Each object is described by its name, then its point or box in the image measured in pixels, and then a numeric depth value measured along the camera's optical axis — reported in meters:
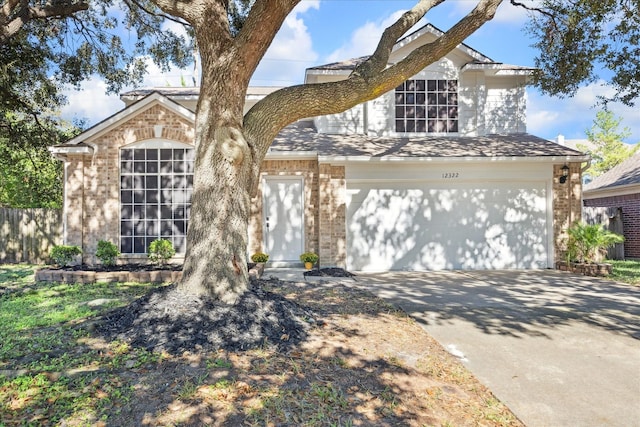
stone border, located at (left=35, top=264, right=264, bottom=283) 8.09
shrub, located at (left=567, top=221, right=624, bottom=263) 9.58
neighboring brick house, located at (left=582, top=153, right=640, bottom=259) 14.44
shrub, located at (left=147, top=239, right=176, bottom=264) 9.38
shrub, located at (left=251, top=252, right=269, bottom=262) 9.89
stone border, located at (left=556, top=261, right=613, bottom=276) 9.42
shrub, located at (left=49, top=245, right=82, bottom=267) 9.16
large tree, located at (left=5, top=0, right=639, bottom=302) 4.64
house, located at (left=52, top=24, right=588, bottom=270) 10.27
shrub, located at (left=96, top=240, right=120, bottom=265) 9.32
